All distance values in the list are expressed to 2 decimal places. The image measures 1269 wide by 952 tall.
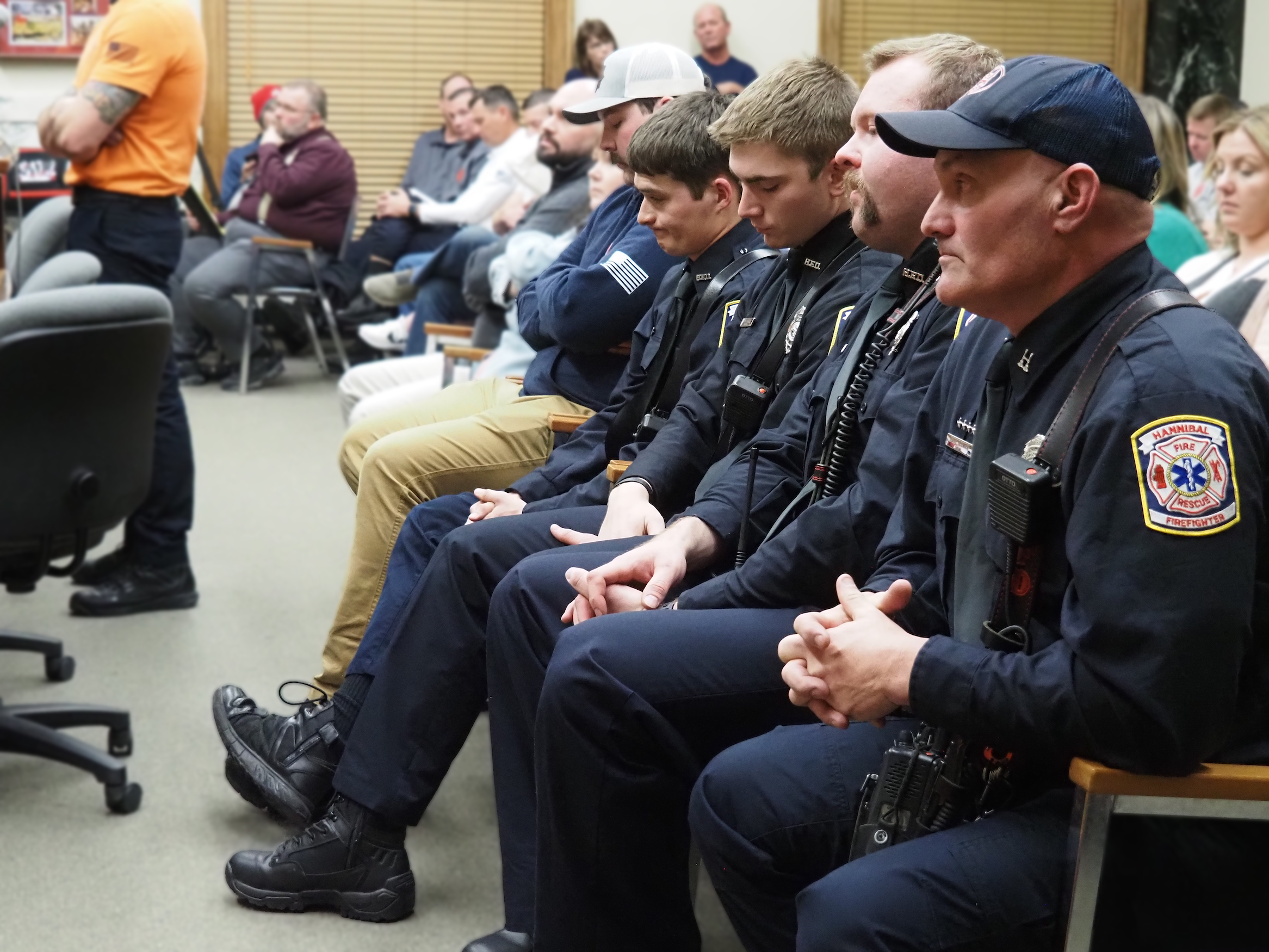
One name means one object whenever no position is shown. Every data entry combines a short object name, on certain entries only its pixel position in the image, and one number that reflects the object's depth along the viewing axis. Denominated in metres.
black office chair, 2.38
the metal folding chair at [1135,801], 1.17
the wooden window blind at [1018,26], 8.42
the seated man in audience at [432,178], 6.99
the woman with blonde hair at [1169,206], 3.62
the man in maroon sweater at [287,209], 6.69
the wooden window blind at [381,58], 8.07
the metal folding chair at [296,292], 6.61
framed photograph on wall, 7.64
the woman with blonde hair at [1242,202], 3.05
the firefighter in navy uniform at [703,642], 1.61
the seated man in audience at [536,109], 6.02
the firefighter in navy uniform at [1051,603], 1.16
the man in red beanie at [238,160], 7.70
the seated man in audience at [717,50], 7.98
